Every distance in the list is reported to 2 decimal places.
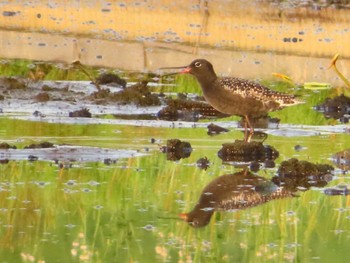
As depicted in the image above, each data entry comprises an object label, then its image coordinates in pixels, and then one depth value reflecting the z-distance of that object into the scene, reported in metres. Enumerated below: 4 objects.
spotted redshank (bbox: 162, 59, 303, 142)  12.09
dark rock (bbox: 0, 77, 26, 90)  14.66
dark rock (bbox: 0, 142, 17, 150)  11.06
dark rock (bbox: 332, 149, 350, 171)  11.02
